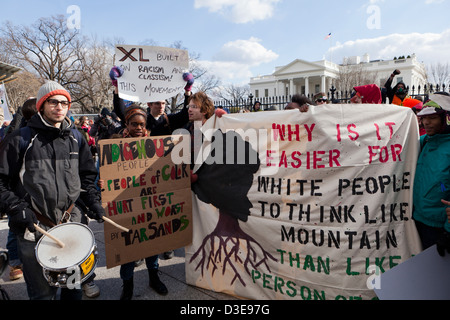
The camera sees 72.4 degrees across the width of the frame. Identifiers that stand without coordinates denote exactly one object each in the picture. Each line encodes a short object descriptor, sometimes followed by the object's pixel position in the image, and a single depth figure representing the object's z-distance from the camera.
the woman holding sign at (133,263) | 2.86
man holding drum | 2.01
